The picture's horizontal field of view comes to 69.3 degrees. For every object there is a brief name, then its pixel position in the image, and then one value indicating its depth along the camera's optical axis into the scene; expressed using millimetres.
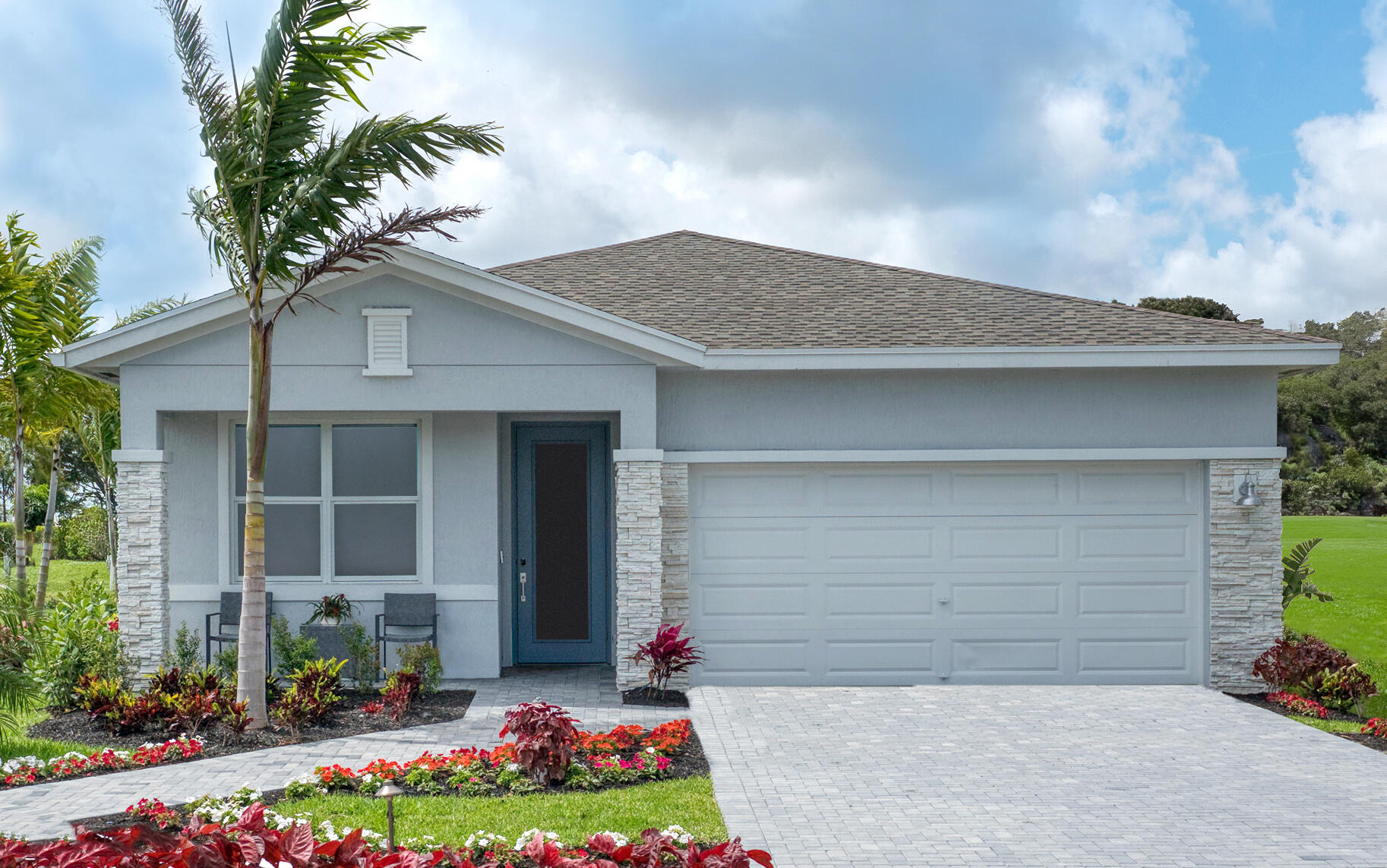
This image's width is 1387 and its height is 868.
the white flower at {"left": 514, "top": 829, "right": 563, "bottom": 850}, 5312
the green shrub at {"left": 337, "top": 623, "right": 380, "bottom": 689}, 10078
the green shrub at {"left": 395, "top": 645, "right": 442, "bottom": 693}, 9883
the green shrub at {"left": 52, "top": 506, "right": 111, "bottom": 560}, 25438
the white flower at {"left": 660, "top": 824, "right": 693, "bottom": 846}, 5465
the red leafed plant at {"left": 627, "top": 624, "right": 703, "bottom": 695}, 9695
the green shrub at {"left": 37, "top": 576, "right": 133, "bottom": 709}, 9320
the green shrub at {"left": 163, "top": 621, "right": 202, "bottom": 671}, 9766
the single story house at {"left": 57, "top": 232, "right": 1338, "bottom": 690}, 10391
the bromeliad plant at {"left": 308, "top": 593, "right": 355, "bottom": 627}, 10375
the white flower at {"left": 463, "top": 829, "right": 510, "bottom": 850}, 5340
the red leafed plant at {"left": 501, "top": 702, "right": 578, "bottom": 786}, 6770
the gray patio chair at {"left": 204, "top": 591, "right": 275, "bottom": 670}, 10227
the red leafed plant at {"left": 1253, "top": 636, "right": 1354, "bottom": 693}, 9750
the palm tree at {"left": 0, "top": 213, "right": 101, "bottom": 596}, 11305
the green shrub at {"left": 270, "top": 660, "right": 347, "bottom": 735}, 8531
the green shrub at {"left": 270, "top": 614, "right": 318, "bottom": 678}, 9875
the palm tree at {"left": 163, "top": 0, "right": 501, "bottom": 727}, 8328
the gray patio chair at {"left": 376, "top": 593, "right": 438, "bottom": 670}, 10398
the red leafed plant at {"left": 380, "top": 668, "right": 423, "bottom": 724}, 8812
